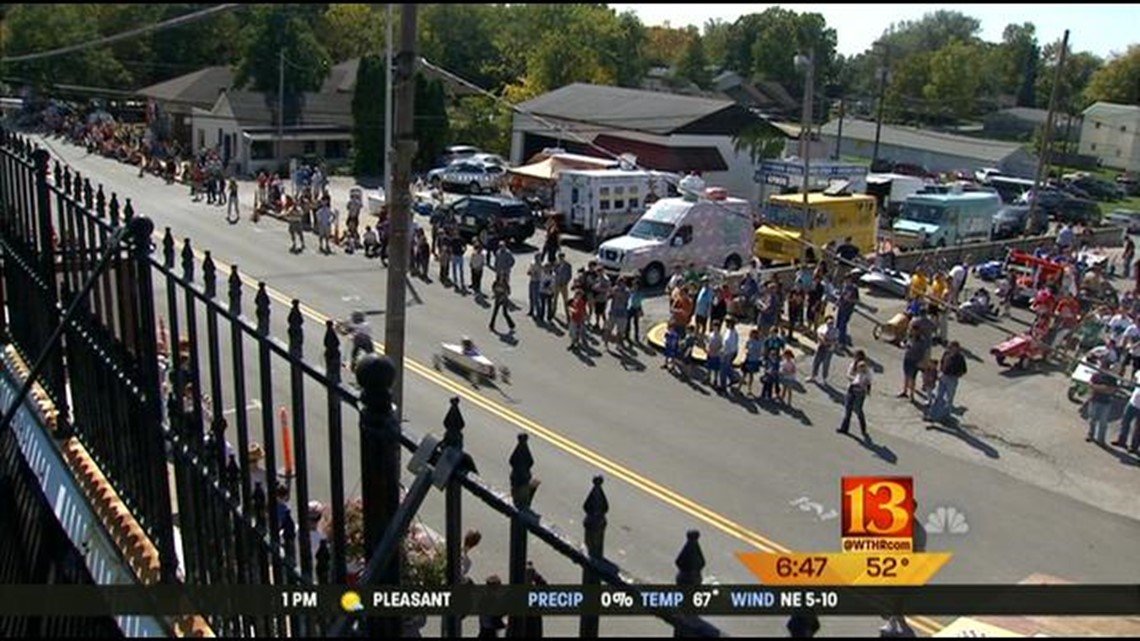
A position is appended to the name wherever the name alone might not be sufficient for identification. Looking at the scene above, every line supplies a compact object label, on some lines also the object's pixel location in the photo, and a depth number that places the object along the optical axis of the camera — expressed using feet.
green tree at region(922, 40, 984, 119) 242.17
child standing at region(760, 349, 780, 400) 56.29
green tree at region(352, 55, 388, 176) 144.97
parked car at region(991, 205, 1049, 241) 126.62
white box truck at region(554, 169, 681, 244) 102.37
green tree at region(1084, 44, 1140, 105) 252.42
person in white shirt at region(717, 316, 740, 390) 57.52
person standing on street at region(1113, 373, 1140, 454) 52.29
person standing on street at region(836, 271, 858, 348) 66.49
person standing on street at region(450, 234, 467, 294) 79.61
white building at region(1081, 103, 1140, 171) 243.60
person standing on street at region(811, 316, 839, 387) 60.49
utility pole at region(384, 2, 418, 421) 30.14
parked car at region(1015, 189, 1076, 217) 149.65
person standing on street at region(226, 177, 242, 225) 104.22
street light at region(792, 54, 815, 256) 69.57
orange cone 40.74
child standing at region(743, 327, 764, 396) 58.03
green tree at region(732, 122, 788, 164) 144.77
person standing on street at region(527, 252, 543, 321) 70.33
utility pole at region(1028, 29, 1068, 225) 107.96
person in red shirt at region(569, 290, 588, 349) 64.28
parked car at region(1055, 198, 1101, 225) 150.71
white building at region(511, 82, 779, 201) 139.85
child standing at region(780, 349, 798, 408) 56.39
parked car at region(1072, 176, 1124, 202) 197.47
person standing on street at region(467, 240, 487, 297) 78.33
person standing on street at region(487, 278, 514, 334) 68.61
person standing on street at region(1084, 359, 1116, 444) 52.47
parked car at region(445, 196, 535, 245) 97.76
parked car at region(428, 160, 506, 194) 132.26
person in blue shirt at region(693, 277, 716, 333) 67.36
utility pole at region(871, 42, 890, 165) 166.12
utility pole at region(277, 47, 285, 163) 143.84
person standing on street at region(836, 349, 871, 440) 51.11
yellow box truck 94.79
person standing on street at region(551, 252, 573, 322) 70.74
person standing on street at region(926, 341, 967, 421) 53.62
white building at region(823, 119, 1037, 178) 223.92
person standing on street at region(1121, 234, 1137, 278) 107.24
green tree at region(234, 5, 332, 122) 143.64
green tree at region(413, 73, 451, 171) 147.33
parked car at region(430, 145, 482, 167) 155.22
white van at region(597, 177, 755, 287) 83.66
